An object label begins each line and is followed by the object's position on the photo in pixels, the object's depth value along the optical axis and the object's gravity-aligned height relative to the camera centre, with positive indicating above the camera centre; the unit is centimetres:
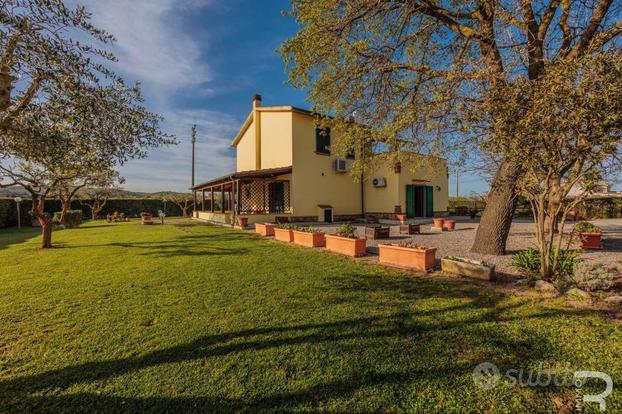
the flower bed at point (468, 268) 555 -124
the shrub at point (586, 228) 876 -71
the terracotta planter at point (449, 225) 1392 -91
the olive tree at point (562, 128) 360 +107
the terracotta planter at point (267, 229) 1277 -95
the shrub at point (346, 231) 874 -73
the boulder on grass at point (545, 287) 470 -135
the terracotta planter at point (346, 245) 804 -111
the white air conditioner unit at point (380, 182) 1866 +167
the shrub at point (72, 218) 1844 -54
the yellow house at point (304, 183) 1686 +161
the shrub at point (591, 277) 454 -116
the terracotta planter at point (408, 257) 638 -117
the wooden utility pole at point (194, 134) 3753 +984
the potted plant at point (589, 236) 870 -95
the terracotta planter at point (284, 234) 1096 -104
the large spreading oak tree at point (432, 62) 571 +367
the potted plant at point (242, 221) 1553 -68
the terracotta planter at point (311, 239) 964 -107
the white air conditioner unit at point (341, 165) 1825 +272
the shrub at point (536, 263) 517 -109
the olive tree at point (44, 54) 283 +171
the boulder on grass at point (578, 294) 434 -137
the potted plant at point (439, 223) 1386 -80
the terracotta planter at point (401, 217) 1698 -64
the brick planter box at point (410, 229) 1251 -98
